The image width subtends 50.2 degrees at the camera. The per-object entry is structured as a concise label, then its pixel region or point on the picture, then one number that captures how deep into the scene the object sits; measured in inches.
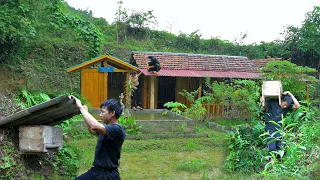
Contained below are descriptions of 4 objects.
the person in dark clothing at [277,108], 264.4
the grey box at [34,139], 172.1
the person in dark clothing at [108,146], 136.5
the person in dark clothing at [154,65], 634.8
